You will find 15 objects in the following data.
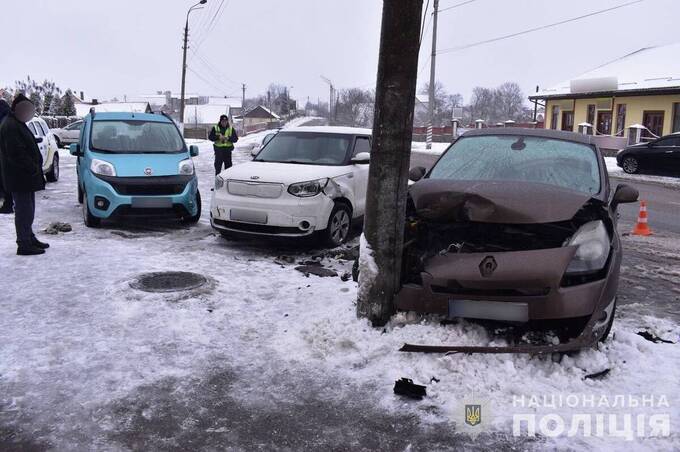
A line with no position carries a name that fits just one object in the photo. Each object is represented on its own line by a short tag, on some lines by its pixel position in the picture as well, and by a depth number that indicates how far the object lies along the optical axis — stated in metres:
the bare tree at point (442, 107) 89.62
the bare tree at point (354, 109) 86.75
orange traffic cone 9.88
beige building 29.97
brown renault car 3.82
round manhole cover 5.75
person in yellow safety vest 13.42
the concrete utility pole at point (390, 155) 4.18
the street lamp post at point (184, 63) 40.27
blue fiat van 8.48
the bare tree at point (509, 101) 100.12
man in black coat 6.57
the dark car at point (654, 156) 20.94
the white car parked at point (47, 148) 13.54
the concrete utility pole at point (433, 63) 36.12
